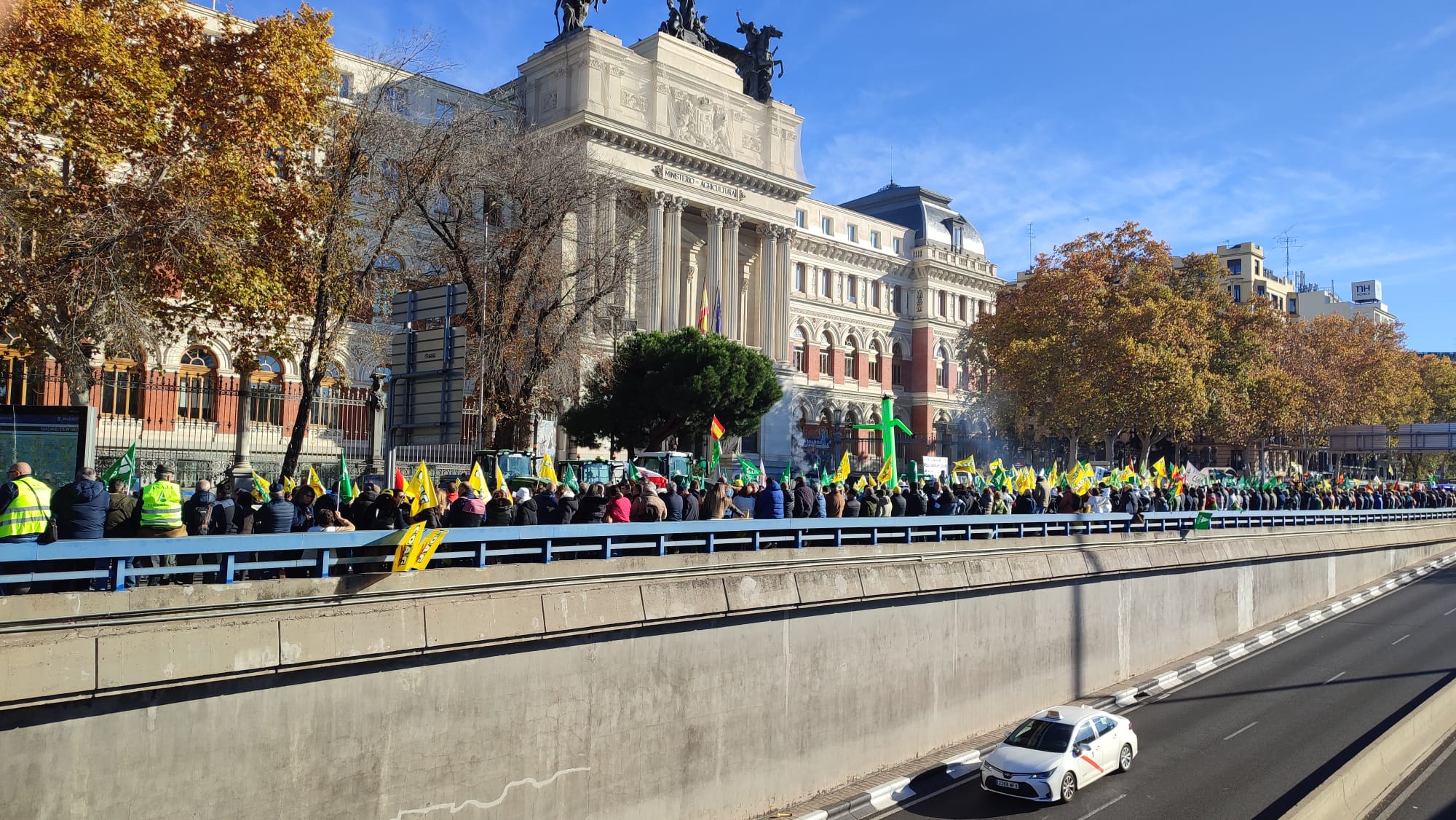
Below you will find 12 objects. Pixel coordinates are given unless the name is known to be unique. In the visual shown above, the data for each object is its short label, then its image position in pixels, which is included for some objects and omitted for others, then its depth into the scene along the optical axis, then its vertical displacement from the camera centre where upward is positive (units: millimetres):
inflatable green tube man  24484 +1182
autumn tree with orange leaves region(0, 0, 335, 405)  17156 +5351
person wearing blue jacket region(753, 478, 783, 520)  16281 -407
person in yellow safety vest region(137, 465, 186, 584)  10328 -392
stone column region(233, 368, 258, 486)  20750 +636
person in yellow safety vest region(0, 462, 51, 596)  9469 -390
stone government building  29234 +11459
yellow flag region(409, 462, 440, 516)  13023 -257
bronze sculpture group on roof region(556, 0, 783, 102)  54469 +22632
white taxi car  15297 -4112
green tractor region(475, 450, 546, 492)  24984 +234
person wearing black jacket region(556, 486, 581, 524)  13281 -430
